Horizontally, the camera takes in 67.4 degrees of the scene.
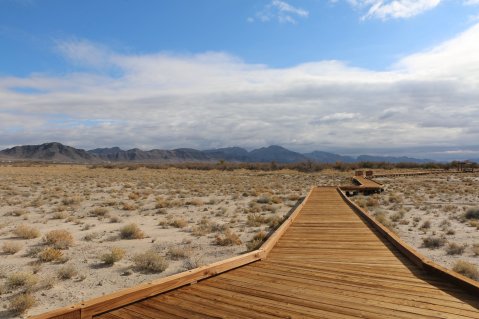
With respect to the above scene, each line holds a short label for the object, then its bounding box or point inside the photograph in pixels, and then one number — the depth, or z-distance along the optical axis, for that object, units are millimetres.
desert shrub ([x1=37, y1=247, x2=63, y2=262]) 8250
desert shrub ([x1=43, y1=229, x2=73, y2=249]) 9438
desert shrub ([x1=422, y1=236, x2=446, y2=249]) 9633
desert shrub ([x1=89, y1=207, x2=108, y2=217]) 15000
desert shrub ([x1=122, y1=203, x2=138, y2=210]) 16516
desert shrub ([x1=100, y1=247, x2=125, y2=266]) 8133
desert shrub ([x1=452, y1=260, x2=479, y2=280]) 7062
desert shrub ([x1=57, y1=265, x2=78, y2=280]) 7172
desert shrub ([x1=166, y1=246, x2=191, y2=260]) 8703
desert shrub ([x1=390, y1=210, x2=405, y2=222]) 13633
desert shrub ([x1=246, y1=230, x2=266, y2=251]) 9208
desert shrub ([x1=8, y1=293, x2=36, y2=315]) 5645
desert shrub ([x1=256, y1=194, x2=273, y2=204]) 18912
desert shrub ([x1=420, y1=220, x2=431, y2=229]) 12016
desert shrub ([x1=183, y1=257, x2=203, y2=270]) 7887
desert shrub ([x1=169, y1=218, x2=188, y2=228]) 12445
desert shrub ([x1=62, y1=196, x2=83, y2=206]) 17781
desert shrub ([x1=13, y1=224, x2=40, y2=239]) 10578
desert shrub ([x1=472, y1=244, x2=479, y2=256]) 8758
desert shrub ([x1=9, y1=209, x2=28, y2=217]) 14531
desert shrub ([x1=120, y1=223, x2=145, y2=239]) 10883
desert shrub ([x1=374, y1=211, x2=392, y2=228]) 12212
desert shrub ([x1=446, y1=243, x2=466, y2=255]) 8906
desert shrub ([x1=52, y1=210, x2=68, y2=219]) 13977
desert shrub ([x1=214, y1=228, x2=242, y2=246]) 9906
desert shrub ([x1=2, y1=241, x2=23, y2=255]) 8914
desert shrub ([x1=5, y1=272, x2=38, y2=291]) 6594
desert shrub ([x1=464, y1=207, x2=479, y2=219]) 13884
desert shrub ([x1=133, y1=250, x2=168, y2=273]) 7641
